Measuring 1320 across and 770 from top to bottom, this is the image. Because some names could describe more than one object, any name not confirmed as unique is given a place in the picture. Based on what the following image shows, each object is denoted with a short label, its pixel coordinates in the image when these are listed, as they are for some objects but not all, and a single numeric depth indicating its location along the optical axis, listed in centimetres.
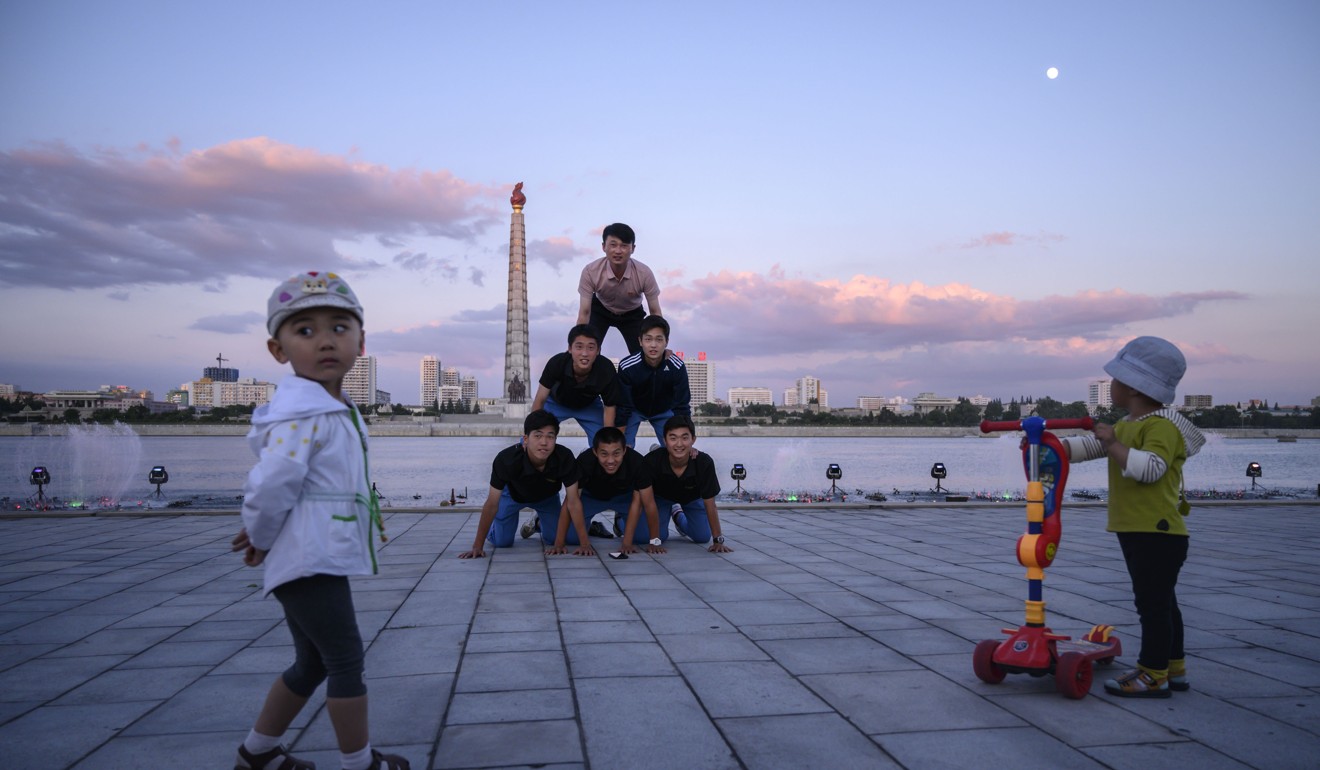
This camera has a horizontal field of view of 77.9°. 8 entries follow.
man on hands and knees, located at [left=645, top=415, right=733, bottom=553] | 781
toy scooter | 356
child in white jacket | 246
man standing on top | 792
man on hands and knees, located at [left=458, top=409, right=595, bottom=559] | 726
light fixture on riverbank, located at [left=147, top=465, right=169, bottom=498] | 1341
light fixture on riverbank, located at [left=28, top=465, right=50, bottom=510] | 1212
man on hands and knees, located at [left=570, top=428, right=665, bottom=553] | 762
